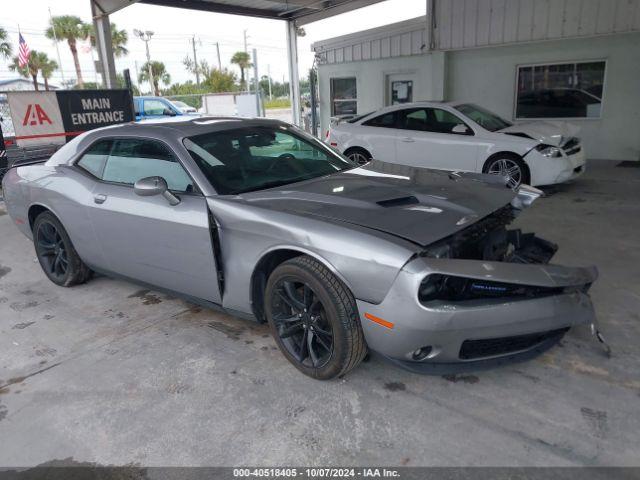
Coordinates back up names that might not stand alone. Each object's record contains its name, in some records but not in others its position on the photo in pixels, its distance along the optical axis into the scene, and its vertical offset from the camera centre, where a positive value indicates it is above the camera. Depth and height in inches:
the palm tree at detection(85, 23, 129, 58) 1834.4 +237.4
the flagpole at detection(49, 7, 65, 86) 1543.3 +231.4
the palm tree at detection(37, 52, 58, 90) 1705.2 +150.2
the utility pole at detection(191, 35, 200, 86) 2642.7 +212.9
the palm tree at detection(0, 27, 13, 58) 1528.1 +198.8
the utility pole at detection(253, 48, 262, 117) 807.1 +42.5
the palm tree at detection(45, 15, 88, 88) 1540.4 +237.5
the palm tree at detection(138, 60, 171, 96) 2352.4 +143.3
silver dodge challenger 95.7 -32.6
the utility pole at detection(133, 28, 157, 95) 1545.3 +215.8
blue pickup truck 645.3 -5.2
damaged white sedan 282.7 -31.4
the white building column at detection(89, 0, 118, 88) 403.5 +49.5
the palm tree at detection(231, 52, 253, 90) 2578.7 +201.5
